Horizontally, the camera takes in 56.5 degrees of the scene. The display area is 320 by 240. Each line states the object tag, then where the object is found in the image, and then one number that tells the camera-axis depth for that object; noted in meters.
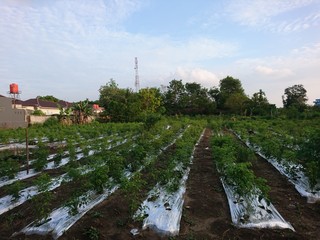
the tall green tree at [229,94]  42.41
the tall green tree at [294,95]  49.05
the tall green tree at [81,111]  27.70
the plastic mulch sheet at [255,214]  3.61
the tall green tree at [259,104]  38.12
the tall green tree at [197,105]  44.25
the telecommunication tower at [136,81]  49.90
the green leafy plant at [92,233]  3.36
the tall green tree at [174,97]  45.34
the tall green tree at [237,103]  41.47
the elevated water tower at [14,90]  35.62
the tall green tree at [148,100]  34.38
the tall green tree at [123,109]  29.77
